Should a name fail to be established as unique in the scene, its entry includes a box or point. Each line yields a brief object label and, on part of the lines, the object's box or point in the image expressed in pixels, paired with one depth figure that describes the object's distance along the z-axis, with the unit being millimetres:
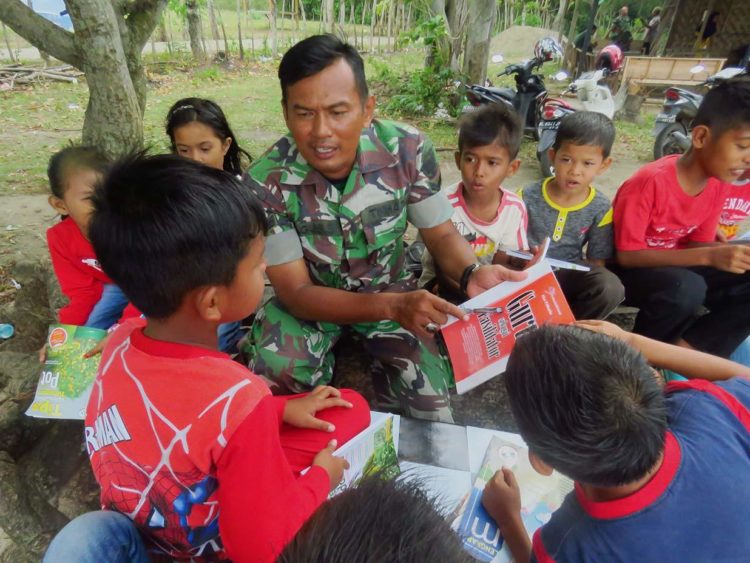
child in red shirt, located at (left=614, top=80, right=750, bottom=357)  1854
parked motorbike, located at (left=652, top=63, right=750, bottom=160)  4332
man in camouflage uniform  1560
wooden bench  7691
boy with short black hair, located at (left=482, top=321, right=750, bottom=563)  842
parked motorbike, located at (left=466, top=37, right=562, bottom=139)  4957
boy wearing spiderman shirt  886
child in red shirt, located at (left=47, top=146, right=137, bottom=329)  1735
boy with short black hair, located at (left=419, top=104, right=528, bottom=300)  2049
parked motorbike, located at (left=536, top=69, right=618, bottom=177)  4051
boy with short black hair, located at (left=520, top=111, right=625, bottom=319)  1996
